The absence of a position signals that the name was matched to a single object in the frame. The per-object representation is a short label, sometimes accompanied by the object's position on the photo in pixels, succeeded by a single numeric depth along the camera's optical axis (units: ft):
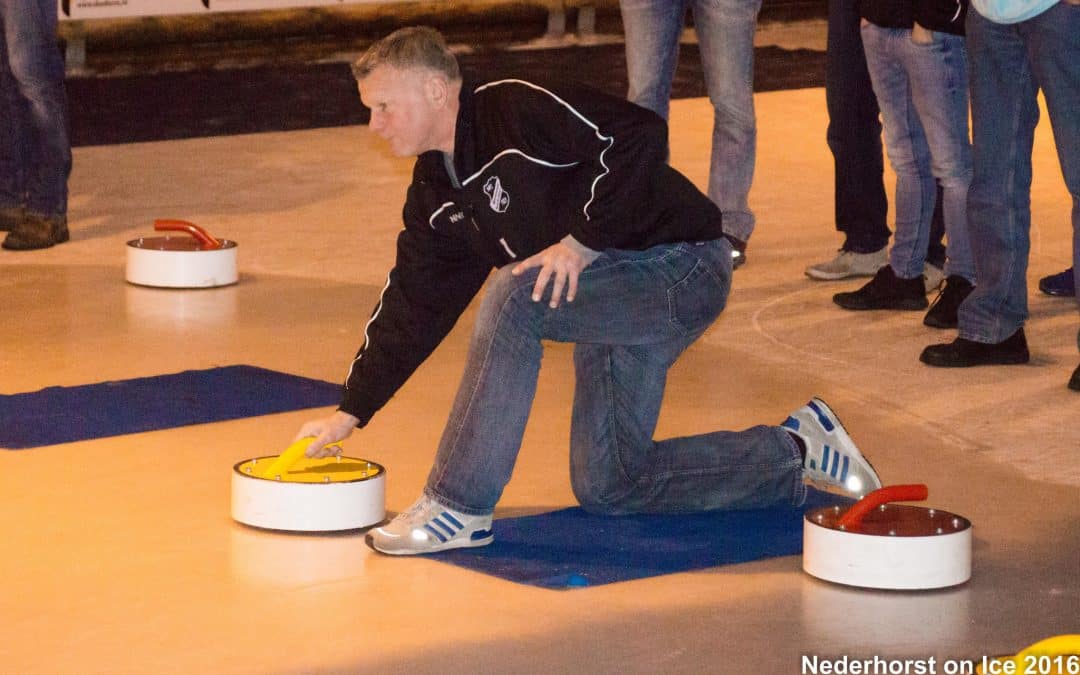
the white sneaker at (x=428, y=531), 23.39
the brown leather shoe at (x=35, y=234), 42.73
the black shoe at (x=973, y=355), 33.27
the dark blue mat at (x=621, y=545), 22.86
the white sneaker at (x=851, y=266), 40.49
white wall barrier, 71.90
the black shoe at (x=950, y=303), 35.95
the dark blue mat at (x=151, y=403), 29.03
